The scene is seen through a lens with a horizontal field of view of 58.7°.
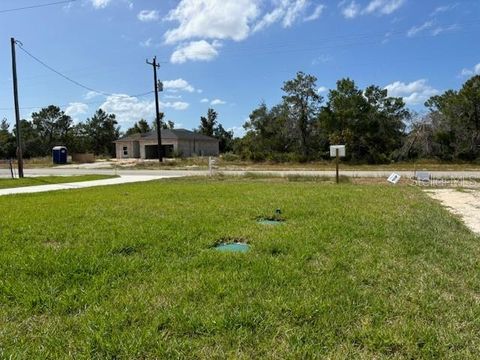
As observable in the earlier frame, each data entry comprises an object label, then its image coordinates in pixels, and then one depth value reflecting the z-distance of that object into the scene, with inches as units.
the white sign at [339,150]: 612.4
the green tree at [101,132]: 2630.4
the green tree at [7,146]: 2297.0
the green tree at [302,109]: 1542.8
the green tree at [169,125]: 2851.9
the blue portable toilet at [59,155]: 1726.1
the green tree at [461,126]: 1277.1
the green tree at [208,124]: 2667.3
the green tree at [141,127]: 2655.0
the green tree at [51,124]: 2672.2
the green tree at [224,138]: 2486.5
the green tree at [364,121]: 1378.0
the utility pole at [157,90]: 1428.4
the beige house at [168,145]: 1879.9
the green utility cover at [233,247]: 205.2
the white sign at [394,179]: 647.8
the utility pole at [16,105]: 874.8
